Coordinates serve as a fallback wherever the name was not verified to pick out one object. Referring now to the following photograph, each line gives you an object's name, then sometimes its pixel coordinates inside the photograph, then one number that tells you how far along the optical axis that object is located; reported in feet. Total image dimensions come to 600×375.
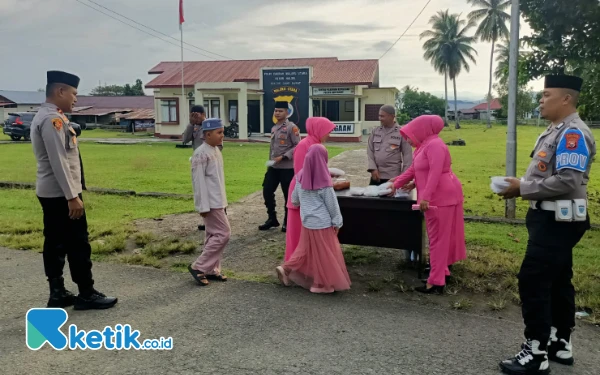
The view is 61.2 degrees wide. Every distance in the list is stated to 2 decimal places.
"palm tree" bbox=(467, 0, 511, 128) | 168.55
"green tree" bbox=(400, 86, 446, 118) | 215.10
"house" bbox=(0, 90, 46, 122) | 199.41
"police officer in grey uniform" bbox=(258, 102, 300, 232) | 24.21
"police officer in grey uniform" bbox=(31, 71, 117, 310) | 13.38
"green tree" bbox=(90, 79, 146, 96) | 256.93
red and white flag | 101.99
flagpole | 104.22
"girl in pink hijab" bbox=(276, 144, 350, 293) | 15.98
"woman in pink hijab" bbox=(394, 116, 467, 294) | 15.71
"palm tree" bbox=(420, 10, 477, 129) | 182.29
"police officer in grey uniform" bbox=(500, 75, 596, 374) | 10.42
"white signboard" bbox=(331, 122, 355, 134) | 100.73
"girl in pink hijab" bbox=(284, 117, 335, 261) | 16.97
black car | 95.45
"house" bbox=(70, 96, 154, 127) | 149.48
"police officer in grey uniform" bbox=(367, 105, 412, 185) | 20.72
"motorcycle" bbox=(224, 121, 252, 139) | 103.35
